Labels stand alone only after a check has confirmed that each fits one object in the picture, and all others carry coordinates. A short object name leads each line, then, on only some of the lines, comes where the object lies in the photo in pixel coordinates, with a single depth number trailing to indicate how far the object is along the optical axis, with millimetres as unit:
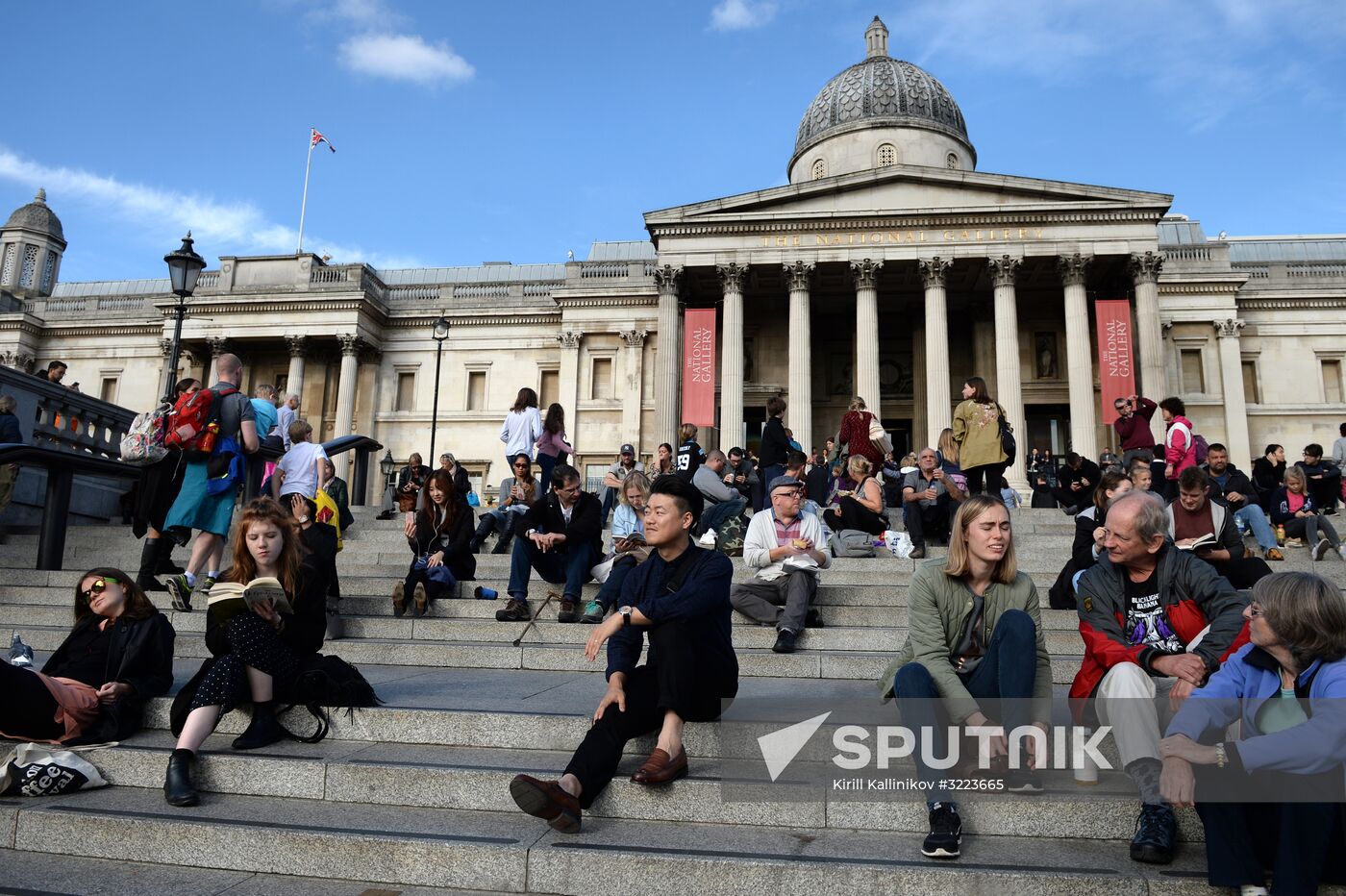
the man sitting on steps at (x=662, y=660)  3791
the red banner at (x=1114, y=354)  25641
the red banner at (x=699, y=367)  26750
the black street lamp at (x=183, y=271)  12094
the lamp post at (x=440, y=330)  22609
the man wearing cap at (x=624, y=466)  13358
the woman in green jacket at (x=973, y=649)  3846
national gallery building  27188
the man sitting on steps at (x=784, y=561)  6977
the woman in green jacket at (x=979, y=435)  11336
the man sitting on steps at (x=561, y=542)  7750
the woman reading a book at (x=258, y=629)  4368
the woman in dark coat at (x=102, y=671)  4445
